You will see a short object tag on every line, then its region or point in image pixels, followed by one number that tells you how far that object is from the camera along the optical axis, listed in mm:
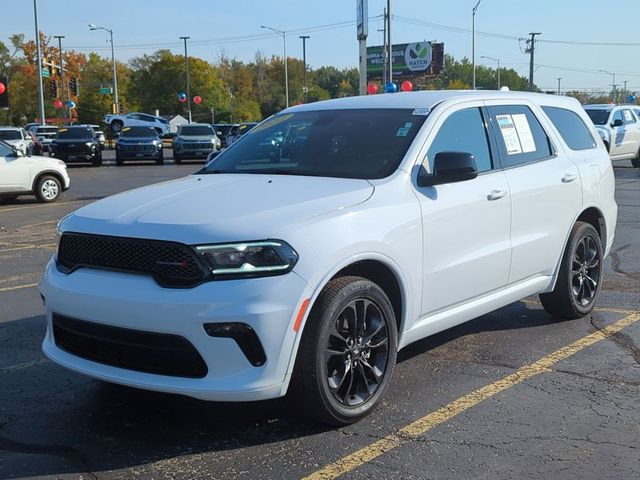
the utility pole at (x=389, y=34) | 35131
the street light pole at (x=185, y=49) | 71500
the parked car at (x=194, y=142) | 30734
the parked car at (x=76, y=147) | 29656
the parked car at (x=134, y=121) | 53531
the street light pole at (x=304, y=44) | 79500
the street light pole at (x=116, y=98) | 61850
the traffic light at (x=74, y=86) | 53906
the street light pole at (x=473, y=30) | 50009
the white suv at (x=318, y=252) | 3633
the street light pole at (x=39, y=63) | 43094
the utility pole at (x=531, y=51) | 66438
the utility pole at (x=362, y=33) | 24203
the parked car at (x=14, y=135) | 30738
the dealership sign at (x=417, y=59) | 84062
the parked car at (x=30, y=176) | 16156
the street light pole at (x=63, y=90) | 72062
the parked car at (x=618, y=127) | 22844
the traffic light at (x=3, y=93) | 31203
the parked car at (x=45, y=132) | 42781
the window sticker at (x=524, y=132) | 5699
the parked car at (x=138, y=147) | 30172
